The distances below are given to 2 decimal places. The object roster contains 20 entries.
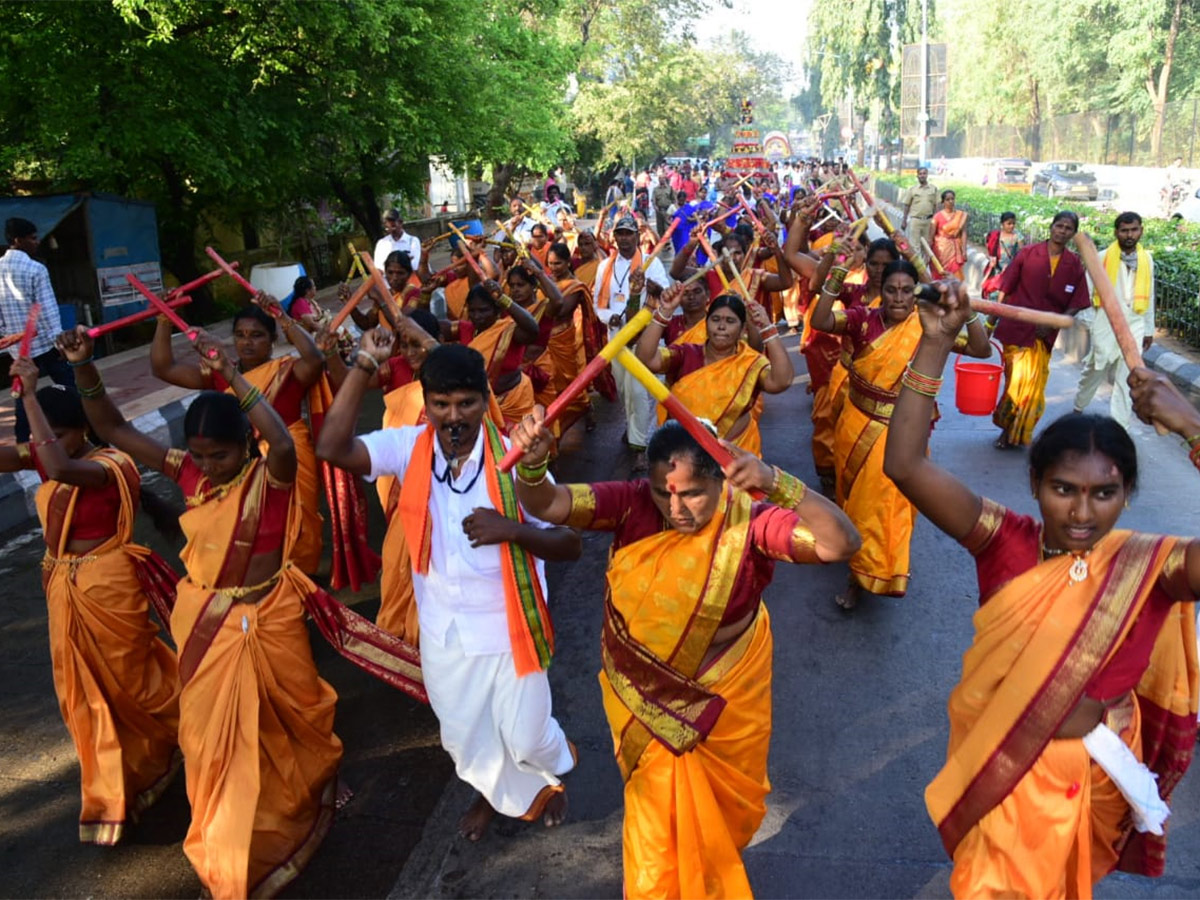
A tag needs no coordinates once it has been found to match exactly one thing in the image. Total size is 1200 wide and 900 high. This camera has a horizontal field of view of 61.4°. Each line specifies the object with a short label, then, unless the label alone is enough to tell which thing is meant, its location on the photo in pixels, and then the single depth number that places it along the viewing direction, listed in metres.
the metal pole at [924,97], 32.62
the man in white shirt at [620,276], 9.41
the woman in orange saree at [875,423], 5.17
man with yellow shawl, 7.58
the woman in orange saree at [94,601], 3.62
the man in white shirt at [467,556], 3.15
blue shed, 12.16
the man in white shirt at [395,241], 10.29
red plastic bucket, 6.82
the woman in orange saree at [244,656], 3.17
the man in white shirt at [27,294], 8.23
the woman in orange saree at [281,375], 4.88
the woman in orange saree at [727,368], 4.87
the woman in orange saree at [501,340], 6.04
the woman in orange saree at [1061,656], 2.34
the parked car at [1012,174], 34.62
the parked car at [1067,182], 29.30
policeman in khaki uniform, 17.38
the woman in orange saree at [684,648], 2.77
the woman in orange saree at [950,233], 14.38
